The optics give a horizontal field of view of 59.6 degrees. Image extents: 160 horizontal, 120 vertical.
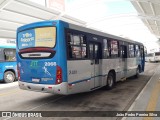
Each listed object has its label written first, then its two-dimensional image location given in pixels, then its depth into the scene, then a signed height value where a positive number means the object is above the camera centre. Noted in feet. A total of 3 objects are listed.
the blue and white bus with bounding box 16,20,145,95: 15.79 +0.14
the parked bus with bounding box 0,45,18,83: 33.55 -1.08
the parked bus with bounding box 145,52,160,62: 109.49 +0.36
